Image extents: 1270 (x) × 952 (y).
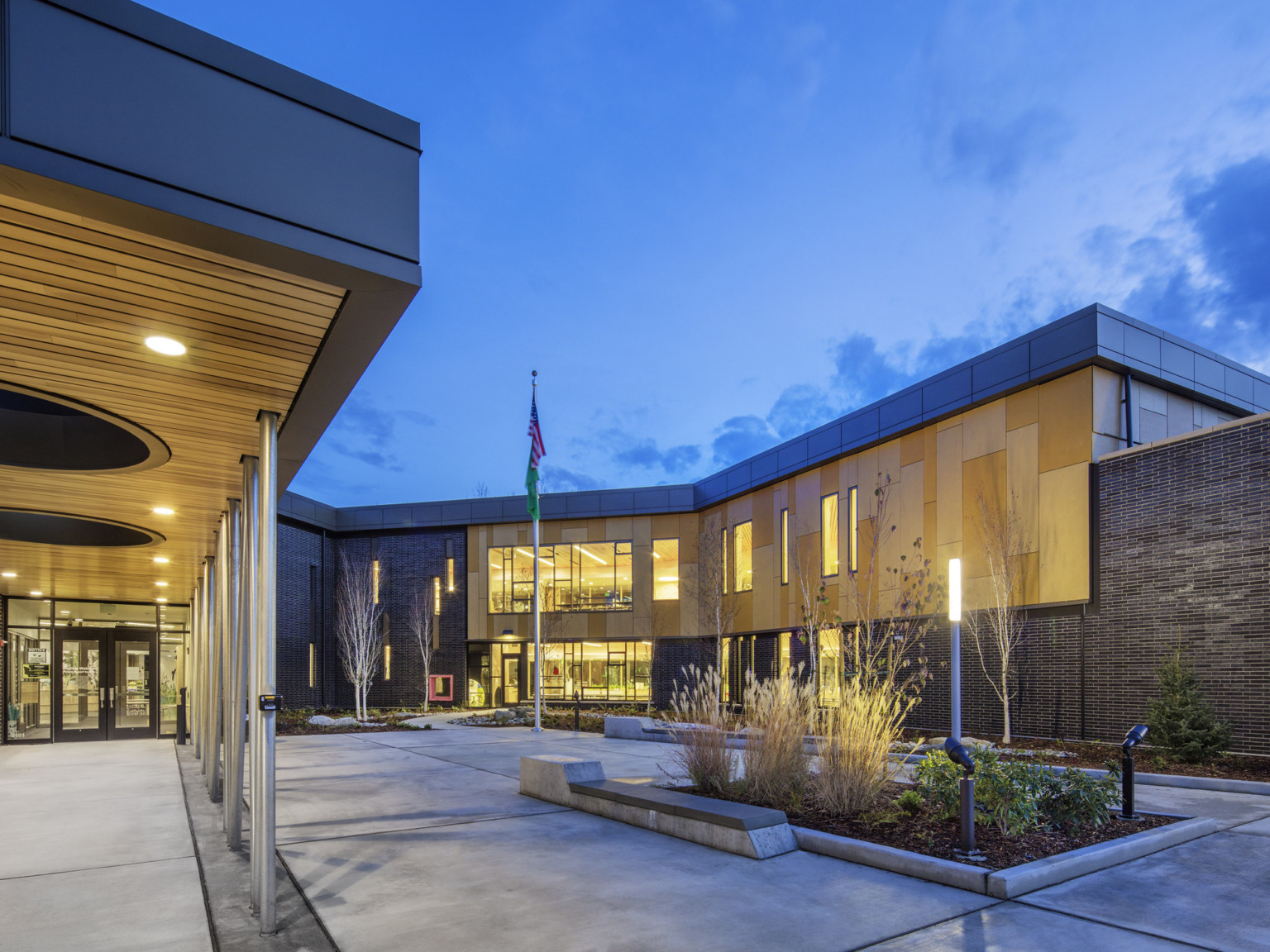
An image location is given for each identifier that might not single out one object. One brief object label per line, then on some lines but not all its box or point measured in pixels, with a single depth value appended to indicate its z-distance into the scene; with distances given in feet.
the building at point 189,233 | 12.79
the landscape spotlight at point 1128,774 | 27.37
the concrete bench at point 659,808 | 24.80
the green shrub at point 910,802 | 27.20
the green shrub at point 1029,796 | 24.90
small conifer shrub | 40.45
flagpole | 69.71
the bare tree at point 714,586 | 94.89
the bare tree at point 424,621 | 109.50
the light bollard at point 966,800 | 22.33
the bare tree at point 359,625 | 99.19
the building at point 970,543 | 46.37
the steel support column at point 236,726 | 26.91
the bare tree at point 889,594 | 62.75
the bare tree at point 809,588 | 72.23
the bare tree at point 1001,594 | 54.90
